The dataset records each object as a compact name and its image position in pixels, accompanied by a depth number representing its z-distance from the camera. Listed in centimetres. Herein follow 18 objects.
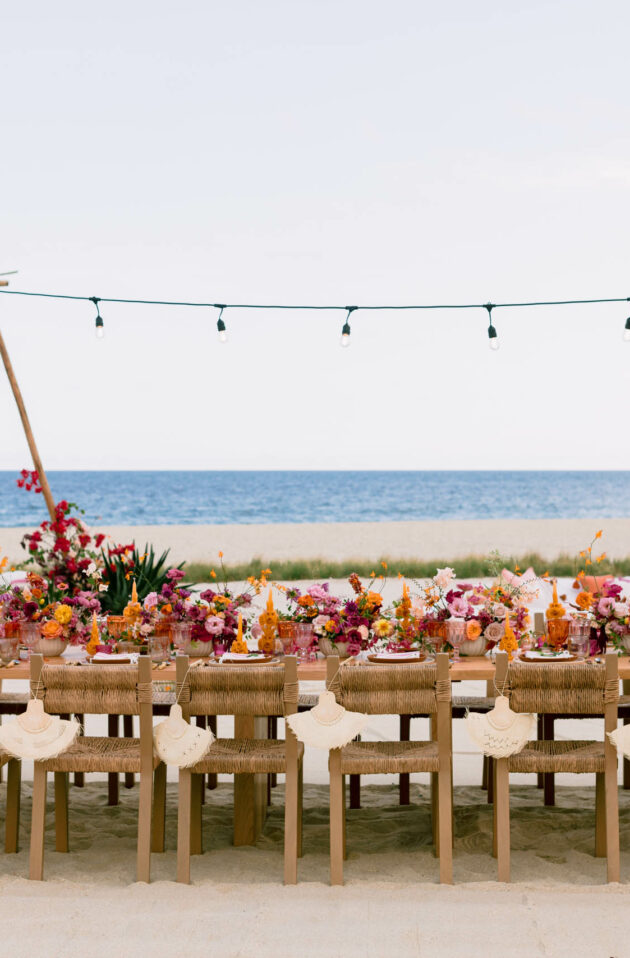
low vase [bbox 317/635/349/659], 416
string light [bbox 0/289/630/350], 555
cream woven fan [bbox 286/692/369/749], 352
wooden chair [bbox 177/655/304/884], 360
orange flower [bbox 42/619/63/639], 424
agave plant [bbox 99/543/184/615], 582
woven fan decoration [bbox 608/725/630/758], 348
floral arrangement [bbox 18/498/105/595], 493
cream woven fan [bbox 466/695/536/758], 352
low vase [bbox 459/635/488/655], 414
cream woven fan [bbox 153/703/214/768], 357
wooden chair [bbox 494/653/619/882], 353
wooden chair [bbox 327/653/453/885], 357
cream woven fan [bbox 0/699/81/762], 356
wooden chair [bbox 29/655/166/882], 356
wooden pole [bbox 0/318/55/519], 623
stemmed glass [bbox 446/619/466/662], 412
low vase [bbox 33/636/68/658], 426
